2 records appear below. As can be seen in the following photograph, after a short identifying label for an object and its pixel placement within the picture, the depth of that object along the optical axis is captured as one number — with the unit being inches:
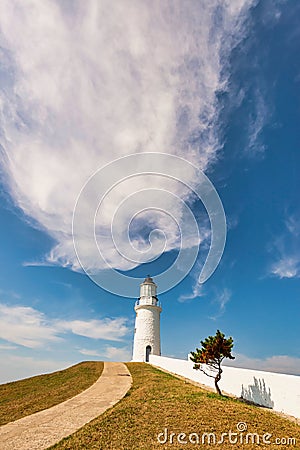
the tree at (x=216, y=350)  553.9
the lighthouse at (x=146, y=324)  1327.5
